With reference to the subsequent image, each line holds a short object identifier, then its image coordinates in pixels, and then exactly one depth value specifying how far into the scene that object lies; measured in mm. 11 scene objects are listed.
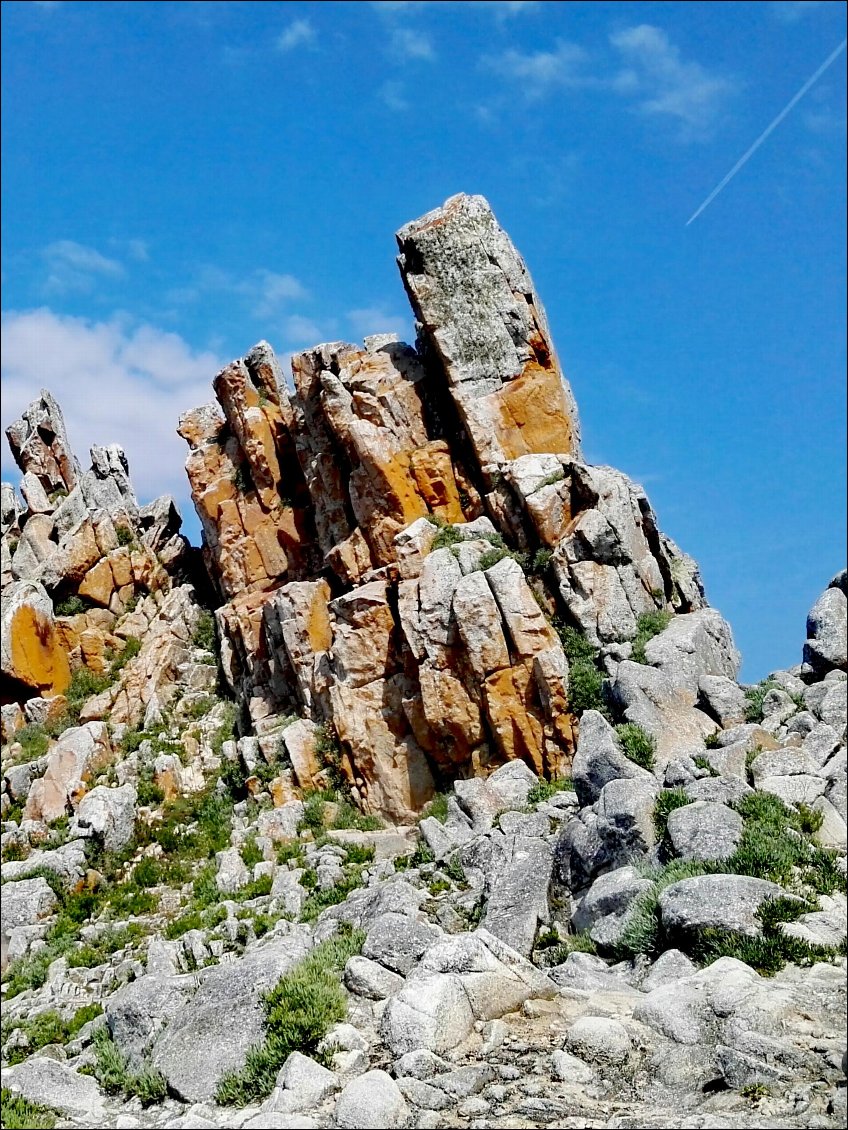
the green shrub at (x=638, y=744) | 21938
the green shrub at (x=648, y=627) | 25492
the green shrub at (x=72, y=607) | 42281
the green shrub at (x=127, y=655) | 40594
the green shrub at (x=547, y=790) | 24062
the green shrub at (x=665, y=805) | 18438
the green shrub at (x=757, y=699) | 22703
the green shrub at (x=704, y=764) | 19828
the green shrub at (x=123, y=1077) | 13938
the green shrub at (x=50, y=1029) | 17641
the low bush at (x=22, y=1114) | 12852
